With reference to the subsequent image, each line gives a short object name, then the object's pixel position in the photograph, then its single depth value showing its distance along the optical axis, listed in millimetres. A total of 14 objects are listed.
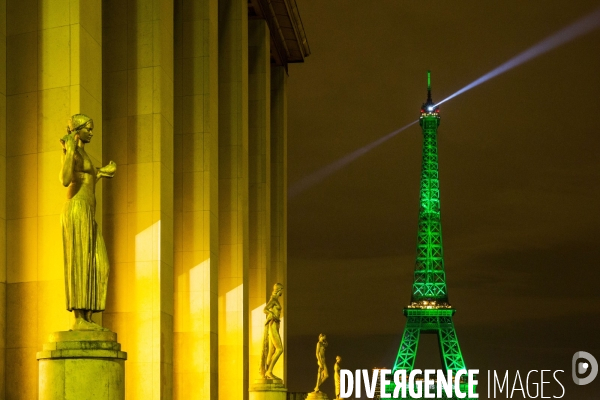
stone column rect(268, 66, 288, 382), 53062
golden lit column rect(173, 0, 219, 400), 34125
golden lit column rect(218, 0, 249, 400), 39625
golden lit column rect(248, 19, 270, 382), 46656
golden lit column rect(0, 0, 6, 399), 23156
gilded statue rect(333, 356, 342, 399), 49719
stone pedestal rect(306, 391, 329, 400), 44688
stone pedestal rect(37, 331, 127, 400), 17125
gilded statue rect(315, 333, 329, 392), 45156
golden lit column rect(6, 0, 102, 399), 23062
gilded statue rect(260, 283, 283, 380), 33656
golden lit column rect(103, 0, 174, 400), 29078
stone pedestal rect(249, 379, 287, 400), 35188
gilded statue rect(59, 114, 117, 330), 17438
